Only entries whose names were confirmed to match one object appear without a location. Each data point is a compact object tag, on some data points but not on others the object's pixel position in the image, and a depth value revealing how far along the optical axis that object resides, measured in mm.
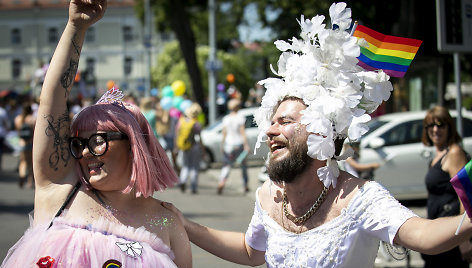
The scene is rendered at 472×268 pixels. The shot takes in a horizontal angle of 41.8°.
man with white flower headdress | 2689
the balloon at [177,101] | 17306
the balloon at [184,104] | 16219
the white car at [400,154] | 9914
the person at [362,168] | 7461
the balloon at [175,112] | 15408
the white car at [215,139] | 16511
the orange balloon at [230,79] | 29559
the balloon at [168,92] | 18503
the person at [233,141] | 12234
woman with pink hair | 2580
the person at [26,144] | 12398
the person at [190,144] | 12102
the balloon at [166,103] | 17125
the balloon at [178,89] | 18405
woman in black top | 4840
